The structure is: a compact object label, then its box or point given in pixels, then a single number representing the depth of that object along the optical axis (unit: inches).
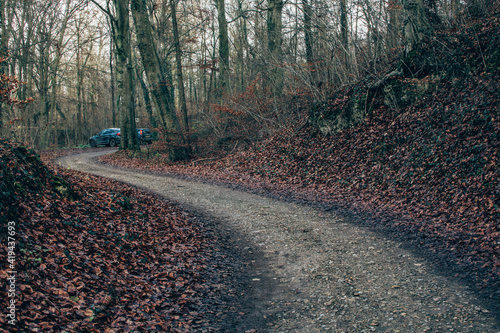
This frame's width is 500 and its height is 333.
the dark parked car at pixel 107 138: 1271.2
